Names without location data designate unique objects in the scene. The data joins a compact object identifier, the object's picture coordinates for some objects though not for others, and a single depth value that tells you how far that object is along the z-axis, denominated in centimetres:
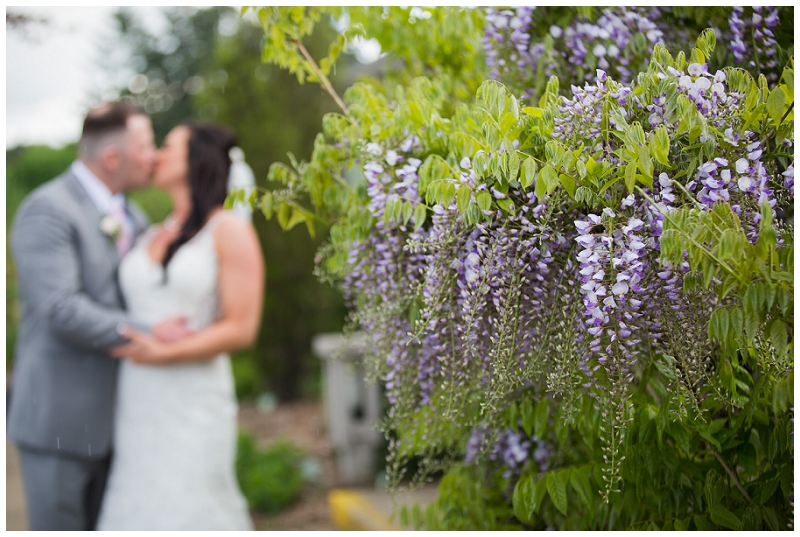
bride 280
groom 260
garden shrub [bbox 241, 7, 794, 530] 105
